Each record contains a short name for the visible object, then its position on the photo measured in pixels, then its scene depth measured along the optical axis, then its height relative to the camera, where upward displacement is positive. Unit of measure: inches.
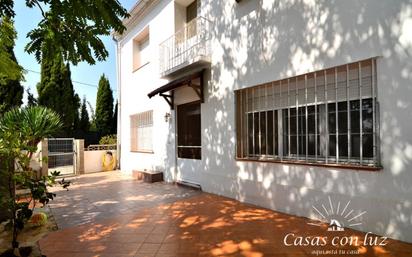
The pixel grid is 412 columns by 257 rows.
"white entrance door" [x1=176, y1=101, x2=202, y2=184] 365.7 -9.3
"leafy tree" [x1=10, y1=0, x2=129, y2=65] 113.9 +48.9
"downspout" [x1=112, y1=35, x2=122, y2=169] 592.9 +82.1
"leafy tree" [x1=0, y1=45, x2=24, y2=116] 584.4 +90.6
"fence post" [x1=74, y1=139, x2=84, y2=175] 547.4 -37.9
